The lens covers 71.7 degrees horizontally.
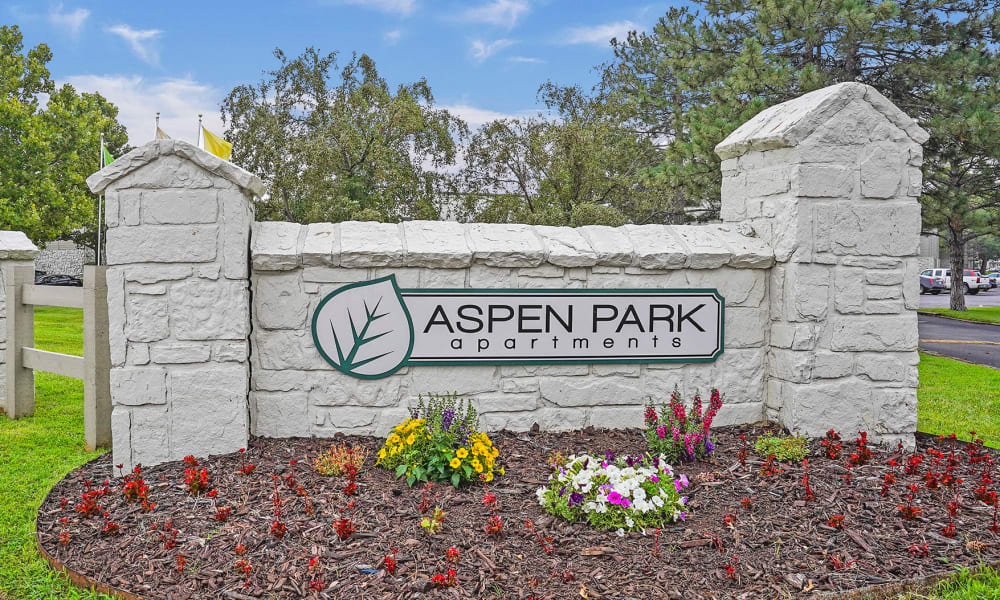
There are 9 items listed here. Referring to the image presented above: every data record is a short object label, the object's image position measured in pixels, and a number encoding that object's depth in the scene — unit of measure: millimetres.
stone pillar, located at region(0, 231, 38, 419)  5848
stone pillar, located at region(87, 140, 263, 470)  3754
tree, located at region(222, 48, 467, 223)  11156
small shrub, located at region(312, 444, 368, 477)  3615
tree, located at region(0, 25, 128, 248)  15742
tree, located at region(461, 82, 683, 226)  10883
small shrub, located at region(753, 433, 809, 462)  3951
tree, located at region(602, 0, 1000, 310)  10250
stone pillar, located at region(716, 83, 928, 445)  4312
